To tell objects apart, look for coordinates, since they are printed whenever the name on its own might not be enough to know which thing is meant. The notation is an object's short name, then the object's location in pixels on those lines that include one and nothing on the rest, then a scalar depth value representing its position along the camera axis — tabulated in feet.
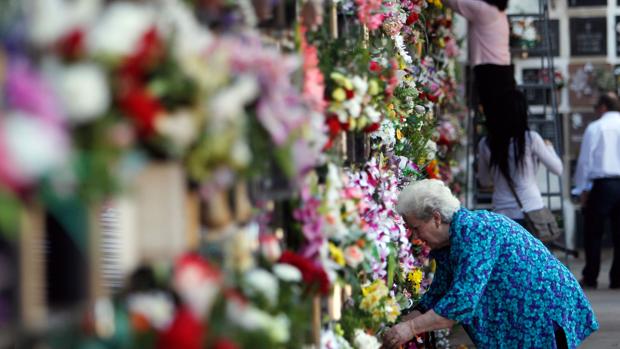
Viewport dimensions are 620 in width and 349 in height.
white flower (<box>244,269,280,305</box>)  16.61
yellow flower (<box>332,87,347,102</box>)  23.62
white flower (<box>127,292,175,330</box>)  13.33
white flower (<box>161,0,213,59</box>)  13.76
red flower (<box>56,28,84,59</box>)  11.96
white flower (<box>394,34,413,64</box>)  37.10
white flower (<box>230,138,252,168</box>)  14.65
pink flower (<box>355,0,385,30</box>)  27.32
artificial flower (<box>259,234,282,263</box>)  18.78
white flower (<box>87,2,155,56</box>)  12.18
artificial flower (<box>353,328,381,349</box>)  27.14
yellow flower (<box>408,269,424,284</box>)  42.33
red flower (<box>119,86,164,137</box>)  12.62
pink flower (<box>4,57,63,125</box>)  11.27
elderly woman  32.34
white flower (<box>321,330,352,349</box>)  24.31
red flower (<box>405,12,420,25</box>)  47.63
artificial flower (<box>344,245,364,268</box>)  23.94
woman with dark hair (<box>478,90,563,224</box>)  58.28
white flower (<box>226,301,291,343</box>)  14.67
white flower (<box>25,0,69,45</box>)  11.77
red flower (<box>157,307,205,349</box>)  12.80
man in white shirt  71.85
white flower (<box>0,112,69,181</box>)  11.02
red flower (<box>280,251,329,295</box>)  20.60
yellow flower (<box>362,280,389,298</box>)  29.27
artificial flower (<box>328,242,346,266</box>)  23.31
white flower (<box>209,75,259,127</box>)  14.03
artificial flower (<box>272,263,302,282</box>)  18.92
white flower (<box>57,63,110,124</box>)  11.79
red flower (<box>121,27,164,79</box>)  12.65
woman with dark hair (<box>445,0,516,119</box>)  58.53
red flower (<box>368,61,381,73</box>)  26.45
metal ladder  71.11
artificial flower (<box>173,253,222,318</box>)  13.66
